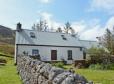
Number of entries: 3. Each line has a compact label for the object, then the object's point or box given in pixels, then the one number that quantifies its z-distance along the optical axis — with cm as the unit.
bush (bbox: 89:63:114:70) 931
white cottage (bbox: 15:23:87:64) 1279
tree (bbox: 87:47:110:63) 1047
